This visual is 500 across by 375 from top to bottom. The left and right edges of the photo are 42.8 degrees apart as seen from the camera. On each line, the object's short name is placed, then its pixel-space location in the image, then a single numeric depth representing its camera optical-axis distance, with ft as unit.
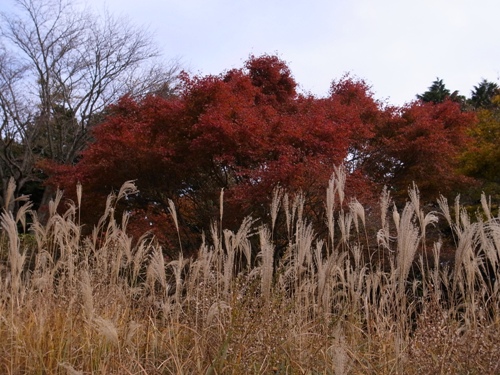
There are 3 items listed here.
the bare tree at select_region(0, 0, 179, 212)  56.39
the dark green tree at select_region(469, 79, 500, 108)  90.55
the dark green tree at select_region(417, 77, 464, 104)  88.89
